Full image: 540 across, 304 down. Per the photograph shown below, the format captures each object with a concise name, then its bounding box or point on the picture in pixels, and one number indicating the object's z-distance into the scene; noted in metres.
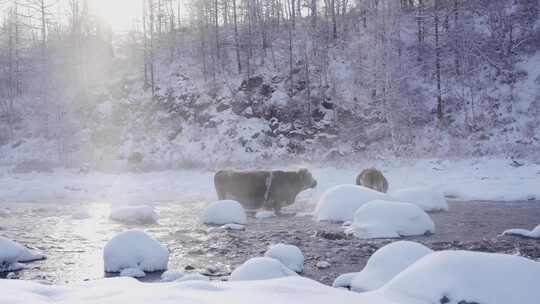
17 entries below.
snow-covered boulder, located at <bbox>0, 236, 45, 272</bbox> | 7.63
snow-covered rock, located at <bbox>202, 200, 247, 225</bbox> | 11.85
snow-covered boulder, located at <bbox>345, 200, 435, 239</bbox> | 9.95
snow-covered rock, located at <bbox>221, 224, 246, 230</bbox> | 11.04
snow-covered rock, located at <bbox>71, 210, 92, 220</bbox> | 13.11
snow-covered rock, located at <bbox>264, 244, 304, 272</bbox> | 7.38
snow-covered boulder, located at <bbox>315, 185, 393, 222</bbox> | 12.12
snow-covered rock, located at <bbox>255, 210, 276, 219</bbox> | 13.23
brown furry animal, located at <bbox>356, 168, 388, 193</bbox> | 16.34
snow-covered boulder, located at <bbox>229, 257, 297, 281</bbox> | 6.33
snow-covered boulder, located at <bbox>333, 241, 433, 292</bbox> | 6.34
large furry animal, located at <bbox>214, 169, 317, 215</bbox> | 14.88
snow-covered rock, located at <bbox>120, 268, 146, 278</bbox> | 7.27
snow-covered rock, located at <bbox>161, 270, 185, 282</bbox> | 6.77
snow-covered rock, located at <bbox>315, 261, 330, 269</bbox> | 7.48
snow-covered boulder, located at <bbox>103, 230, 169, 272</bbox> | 7.55
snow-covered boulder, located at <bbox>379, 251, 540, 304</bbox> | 4.66
